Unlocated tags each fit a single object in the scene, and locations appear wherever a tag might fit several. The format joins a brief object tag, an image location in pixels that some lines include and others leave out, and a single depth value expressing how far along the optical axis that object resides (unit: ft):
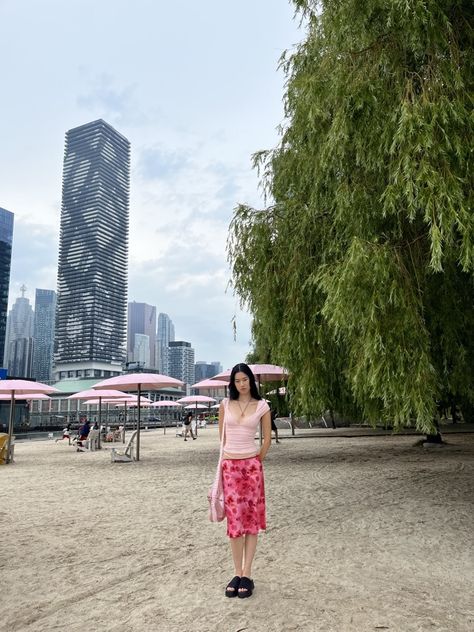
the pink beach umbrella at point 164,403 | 109.24
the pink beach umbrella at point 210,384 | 54.14
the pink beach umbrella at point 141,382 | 48.16
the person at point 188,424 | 85.93
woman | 12.67
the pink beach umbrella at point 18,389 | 49.85
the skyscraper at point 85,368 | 610.65
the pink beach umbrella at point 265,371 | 41.57
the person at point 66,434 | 86.38
